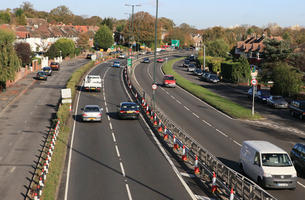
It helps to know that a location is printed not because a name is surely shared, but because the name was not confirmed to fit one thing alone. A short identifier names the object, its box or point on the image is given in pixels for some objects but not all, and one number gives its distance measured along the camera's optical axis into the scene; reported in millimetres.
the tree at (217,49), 111500
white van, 18328
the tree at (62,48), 102719
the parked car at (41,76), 65025
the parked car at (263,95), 50081
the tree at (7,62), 51781
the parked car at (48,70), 70650
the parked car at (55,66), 79519
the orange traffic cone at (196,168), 21094
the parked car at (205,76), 75031
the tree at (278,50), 65625
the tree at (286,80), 53469
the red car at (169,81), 60875
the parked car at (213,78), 72500
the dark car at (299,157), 21603
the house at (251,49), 90275
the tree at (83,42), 134625
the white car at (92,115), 34469
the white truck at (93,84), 52500
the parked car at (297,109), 39531
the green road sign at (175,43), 176438
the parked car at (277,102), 46000
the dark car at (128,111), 35781
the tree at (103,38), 141375
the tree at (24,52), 75625
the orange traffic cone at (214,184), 17977
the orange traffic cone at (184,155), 23538
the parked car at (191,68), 92375
